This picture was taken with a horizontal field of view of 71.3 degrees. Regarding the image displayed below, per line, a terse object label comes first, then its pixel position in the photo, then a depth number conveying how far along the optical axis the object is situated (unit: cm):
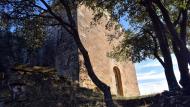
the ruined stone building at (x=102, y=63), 895
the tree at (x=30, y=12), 557
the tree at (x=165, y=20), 541
